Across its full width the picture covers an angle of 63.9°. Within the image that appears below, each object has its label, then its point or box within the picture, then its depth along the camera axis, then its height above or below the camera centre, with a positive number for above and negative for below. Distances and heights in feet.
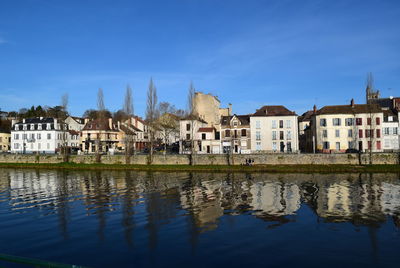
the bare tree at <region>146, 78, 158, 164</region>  189.88 +21.60
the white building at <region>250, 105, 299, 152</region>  209.15 +7.19
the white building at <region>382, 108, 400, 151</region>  199.41 +3.73
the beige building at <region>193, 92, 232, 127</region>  267.59 +30.01
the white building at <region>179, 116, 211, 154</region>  221.25 +7.58
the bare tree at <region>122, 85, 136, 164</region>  186.09 +7.54
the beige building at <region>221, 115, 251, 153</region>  216.13 +6.15
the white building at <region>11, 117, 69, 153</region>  261.85 +9.79
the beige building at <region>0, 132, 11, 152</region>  302.25 +7.01
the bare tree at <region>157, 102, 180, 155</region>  271.28 +21.38
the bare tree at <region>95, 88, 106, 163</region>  192.64 +20.34
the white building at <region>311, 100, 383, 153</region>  197.98 +6.98
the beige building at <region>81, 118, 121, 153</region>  253.32 +7.86
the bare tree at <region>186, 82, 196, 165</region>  184.14 +22.08
